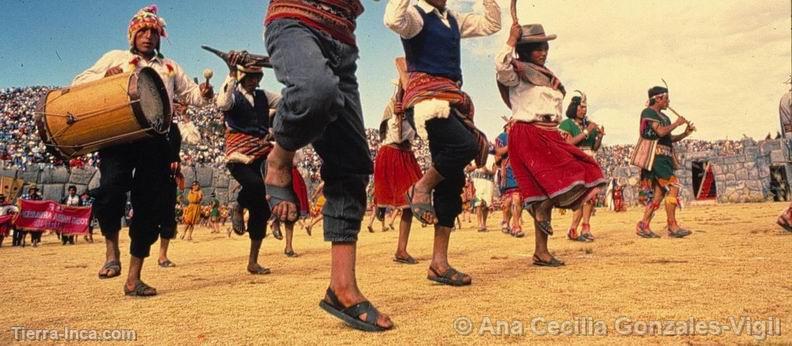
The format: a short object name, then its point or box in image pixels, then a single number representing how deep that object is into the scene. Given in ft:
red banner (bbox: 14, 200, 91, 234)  39.88
